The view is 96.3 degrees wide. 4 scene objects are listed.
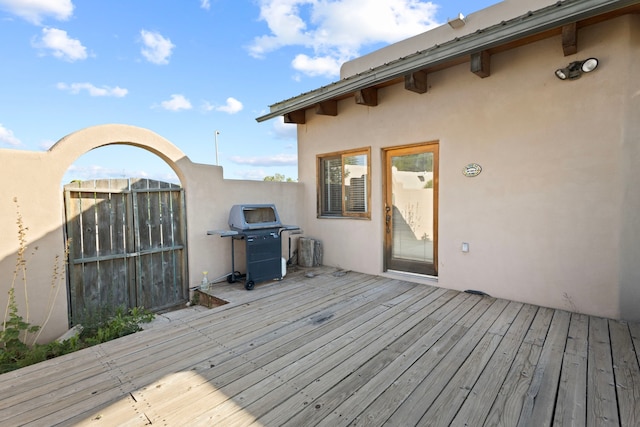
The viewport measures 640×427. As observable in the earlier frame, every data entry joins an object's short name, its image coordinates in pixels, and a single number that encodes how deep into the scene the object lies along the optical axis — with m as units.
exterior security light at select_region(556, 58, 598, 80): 3.06
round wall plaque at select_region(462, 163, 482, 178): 3.88
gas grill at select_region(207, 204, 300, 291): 4.36
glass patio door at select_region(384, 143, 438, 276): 4.46
